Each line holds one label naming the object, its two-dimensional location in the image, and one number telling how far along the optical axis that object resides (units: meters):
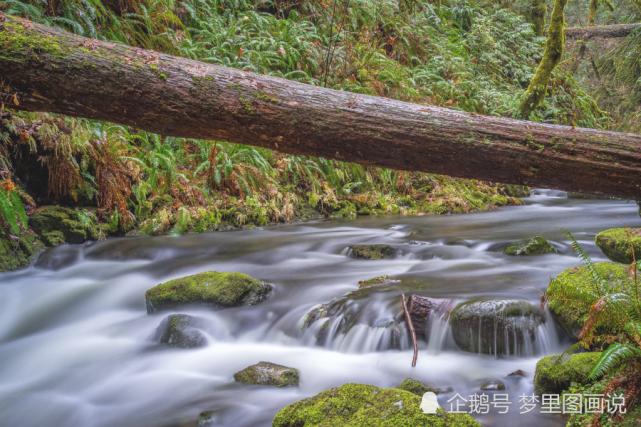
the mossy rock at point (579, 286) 3.37
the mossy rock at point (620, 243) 4.74
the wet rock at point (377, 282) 5.19
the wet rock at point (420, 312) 4.19
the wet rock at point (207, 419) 3.36
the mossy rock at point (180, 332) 4.43
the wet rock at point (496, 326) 3.82
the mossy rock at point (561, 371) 2.99
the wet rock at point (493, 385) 3.46
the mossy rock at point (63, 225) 6.21
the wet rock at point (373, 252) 6.46
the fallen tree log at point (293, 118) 2.87
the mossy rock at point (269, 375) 3.67
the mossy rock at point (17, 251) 5.59
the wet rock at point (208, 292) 4.76
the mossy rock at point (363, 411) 2.40
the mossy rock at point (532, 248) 6.17
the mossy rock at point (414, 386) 3.25
